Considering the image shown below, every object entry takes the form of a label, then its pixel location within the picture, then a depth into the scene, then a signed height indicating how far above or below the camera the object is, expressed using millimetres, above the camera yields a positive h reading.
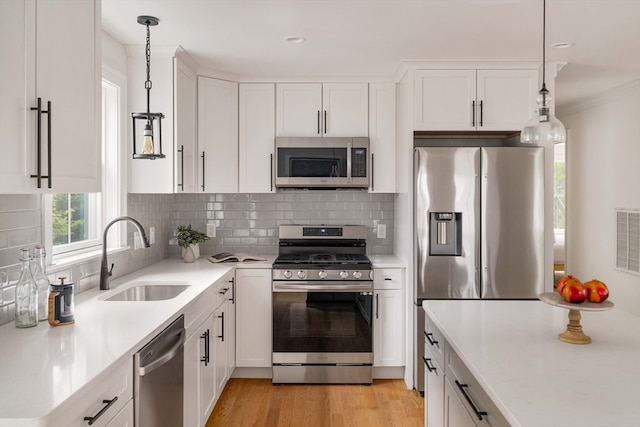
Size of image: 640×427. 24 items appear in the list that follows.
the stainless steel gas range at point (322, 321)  3611 -836
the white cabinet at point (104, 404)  1266 -572
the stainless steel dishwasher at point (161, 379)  1773 -690
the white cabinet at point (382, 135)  3904 +597
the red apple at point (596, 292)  1705 -287
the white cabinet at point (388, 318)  3658 -822
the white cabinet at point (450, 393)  1498 -671
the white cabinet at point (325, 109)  3898 +808
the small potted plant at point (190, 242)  3773 -259
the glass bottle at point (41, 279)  1944 -285
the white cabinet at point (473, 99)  3518 +807
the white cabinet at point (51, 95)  1486 +395
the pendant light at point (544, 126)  1921 +341
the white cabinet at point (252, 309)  3689 -761
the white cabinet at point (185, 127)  3297 +585
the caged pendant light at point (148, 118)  2562 +505
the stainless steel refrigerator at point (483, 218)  3439 -56
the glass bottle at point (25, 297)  1875 -348
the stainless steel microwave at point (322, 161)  3824 +382
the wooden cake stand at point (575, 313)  1679 -372
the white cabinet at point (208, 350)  2449 -836
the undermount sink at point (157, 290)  2846 -480
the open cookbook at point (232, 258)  3760 -382
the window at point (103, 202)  2631 +37
